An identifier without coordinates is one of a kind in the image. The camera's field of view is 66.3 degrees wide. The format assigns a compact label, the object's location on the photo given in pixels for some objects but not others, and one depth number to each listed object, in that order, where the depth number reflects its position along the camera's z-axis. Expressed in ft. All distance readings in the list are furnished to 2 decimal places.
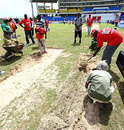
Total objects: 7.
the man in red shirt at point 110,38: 10.73
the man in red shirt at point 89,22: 32.12
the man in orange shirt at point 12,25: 19.04
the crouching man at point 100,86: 6.85
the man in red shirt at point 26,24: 22.18
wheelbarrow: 15.22
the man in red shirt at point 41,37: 17.63
